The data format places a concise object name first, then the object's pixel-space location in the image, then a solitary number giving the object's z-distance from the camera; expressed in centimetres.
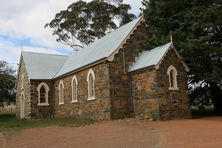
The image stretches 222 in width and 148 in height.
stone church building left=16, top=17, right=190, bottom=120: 2191
